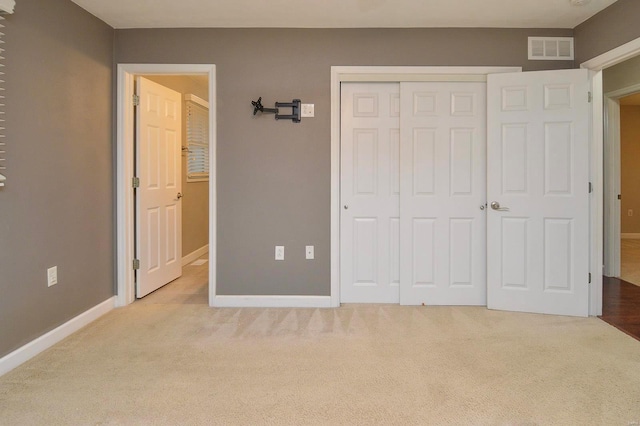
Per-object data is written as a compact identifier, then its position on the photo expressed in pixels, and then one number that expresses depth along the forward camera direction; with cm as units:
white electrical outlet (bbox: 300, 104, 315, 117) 360
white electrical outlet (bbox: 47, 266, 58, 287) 278
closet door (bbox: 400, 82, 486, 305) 361
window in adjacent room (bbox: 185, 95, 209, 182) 548
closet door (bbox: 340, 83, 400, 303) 368
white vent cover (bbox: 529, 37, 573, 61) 352
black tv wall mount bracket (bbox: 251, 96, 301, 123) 356
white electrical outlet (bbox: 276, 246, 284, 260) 364
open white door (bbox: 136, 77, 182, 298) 380
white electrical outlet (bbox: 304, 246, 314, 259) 363
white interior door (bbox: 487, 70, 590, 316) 332
